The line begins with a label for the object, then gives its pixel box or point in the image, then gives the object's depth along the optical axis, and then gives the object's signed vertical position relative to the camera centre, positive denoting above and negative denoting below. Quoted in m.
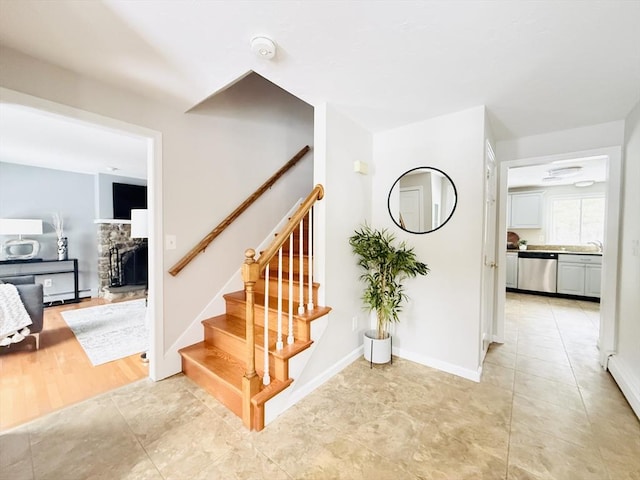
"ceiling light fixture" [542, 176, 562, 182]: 4.75 +1.06
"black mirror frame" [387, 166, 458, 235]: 2.32 +0.30
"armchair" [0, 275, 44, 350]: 2.72 -0.77
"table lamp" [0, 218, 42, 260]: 3.92 -0.18
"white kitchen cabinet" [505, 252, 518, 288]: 5.48 -0.73
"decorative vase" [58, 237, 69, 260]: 4.58 -0.34
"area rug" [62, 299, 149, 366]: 2.71 -1.26
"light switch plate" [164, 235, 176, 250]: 2.21 -0.09
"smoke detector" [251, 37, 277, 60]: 1.42 +1.04
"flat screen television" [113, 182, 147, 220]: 5.07 +0.63
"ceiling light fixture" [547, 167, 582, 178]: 3.96 +1.01
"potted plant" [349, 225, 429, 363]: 2.36 -0.40
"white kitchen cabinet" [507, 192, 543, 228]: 5.63 +0.57
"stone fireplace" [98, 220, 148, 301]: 4.96 -0.63
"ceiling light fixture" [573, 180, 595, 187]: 5.03 +1.04
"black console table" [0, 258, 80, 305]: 4.18 -0.74
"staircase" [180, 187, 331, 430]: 1.66 -0.84
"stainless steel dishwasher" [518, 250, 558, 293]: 5.11 -0.70
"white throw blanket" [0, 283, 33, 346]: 2.51 -0.87
